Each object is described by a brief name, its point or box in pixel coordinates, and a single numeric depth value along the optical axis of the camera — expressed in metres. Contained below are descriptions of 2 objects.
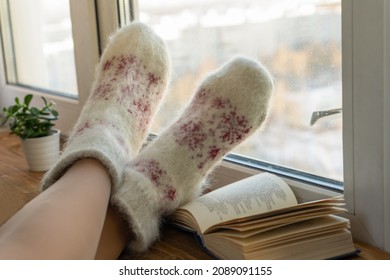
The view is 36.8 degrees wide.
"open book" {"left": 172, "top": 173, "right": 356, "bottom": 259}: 0.60
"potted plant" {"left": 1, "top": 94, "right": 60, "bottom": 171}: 0.97
